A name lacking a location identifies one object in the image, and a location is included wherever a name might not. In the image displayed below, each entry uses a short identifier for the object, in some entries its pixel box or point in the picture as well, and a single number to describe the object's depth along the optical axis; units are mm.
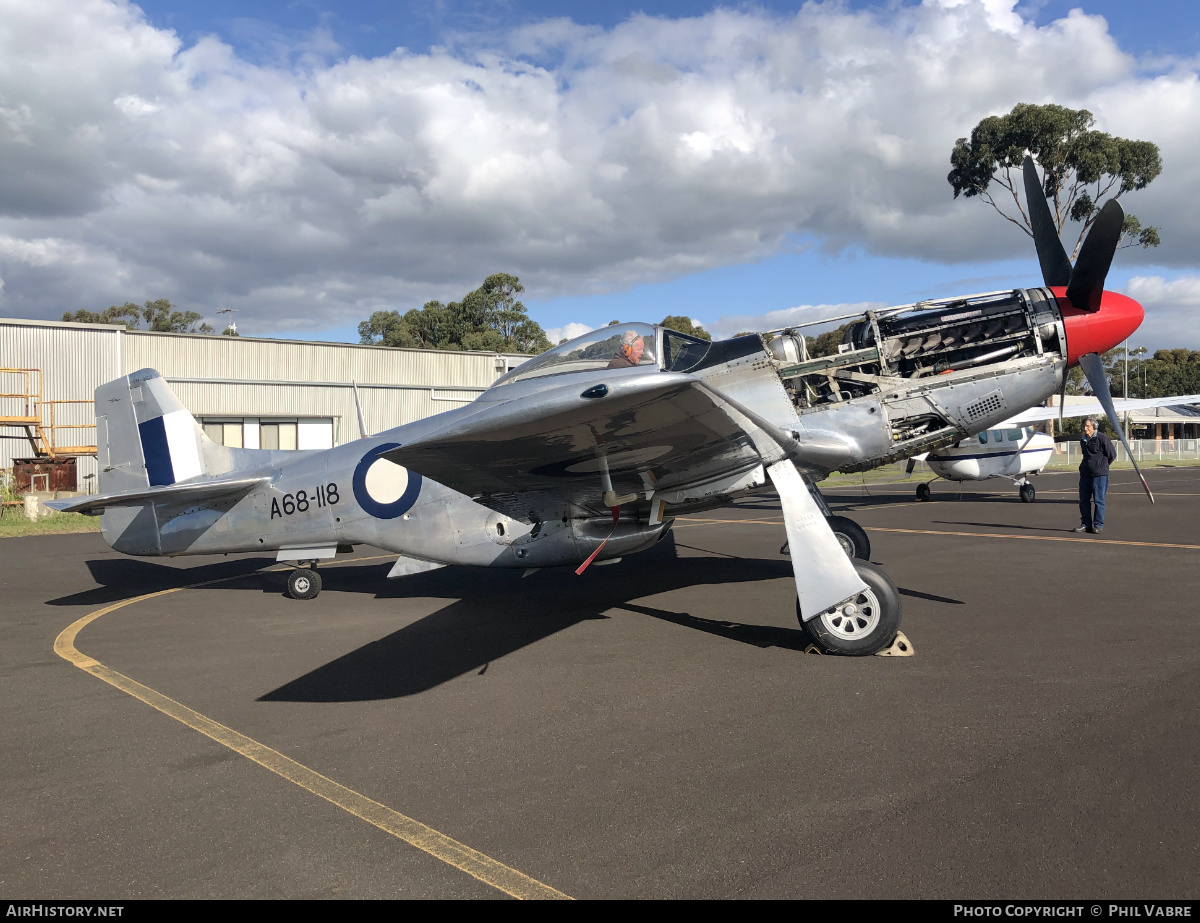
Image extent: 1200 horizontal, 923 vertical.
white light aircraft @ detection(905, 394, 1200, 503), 19422
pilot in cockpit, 6926
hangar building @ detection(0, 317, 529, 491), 25047
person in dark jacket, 13344
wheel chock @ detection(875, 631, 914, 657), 5797
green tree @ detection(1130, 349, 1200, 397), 81688
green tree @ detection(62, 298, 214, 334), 67500
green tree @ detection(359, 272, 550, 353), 65750
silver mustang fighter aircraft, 5246
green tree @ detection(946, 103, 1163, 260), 32875
